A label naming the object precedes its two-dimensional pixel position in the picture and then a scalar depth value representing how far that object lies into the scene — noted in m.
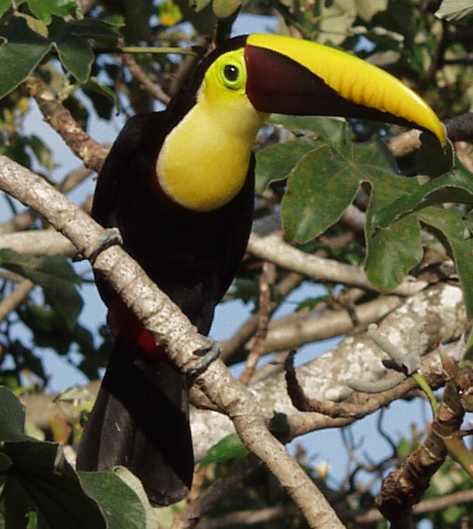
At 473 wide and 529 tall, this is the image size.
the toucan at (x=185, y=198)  5.38
